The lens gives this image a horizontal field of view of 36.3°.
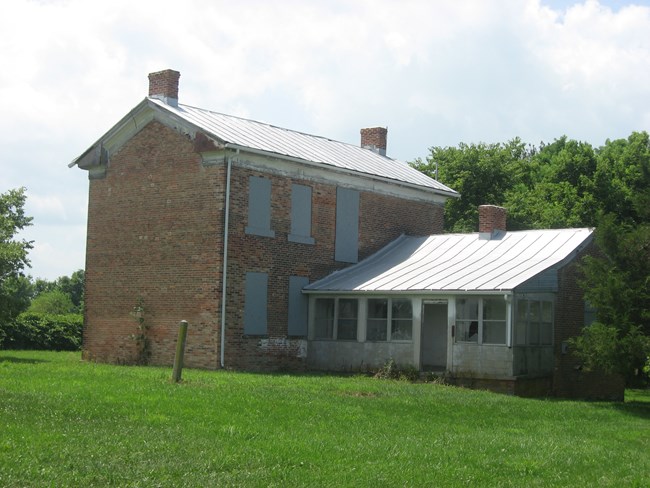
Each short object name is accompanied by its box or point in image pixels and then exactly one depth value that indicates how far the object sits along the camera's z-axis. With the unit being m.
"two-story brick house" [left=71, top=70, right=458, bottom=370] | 24.64
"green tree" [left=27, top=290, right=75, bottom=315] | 67.49
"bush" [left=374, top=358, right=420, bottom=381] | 23.75
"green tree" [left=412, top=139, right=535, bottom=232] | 46.00
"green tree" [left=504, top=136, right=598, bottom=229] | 39.97
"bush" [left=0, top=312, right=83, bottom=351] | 35.00
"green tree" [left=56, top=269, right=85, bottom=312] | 93.62
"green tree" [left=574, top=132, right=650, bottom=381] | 20.02
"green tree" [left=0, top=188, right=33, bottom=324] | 26.73
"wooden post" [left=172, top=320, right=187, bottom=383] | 17.70
